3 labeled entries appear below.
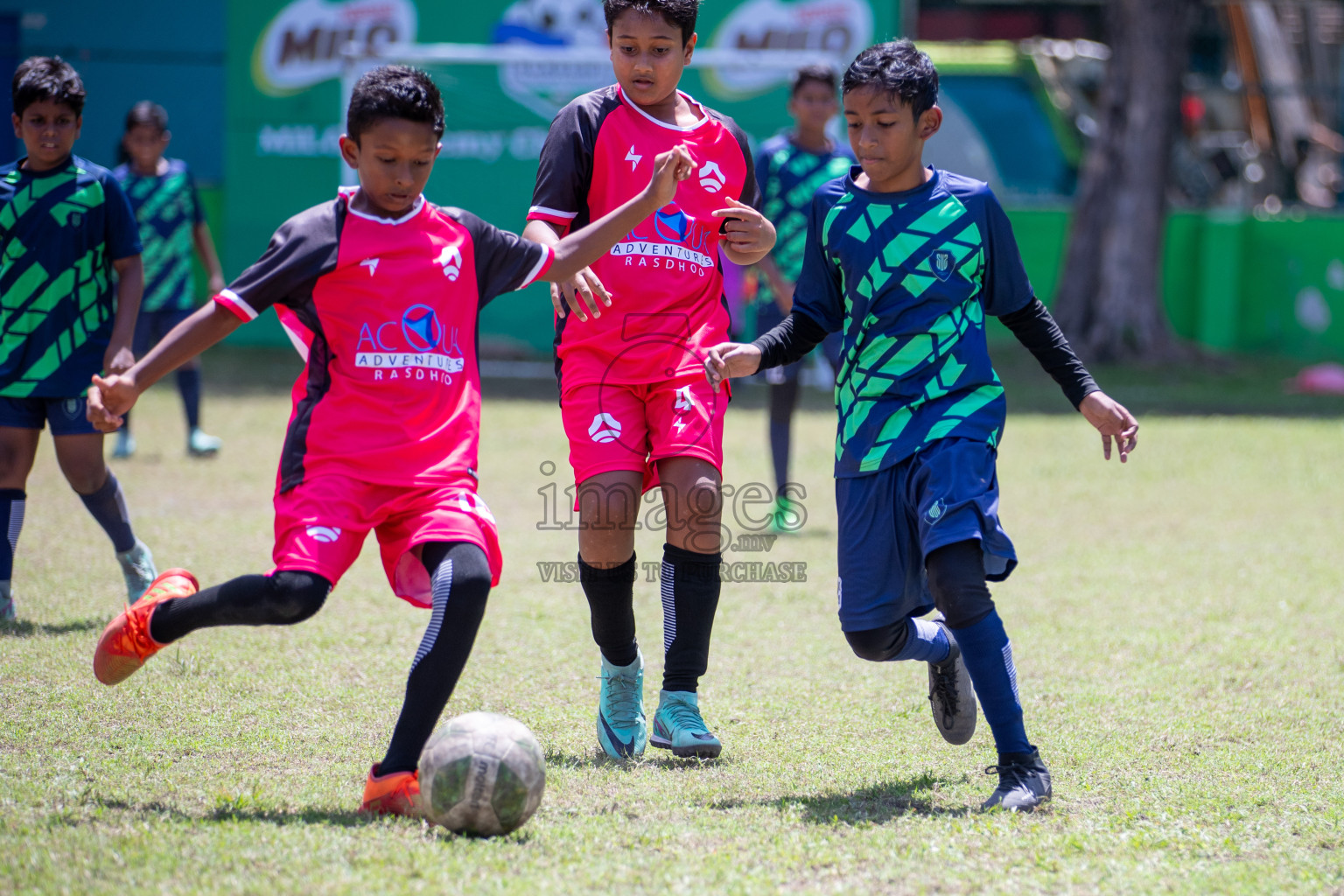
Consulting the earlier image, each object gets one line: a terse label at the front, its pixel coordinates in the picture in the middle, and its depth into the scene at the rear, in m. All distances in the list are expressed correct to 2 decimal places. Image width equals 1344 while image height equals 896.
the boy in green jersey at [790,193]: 15.11
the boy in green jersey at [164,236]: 17.80
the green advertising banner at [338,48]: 30.70
